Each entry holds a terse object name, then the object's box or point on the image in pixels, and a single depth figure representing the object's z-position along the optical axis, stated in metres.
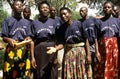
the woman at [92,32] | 3.41
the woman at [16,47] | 3.19
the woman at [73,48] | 3.12
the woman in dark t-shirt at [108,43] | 3.40
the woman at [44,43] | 3.22
